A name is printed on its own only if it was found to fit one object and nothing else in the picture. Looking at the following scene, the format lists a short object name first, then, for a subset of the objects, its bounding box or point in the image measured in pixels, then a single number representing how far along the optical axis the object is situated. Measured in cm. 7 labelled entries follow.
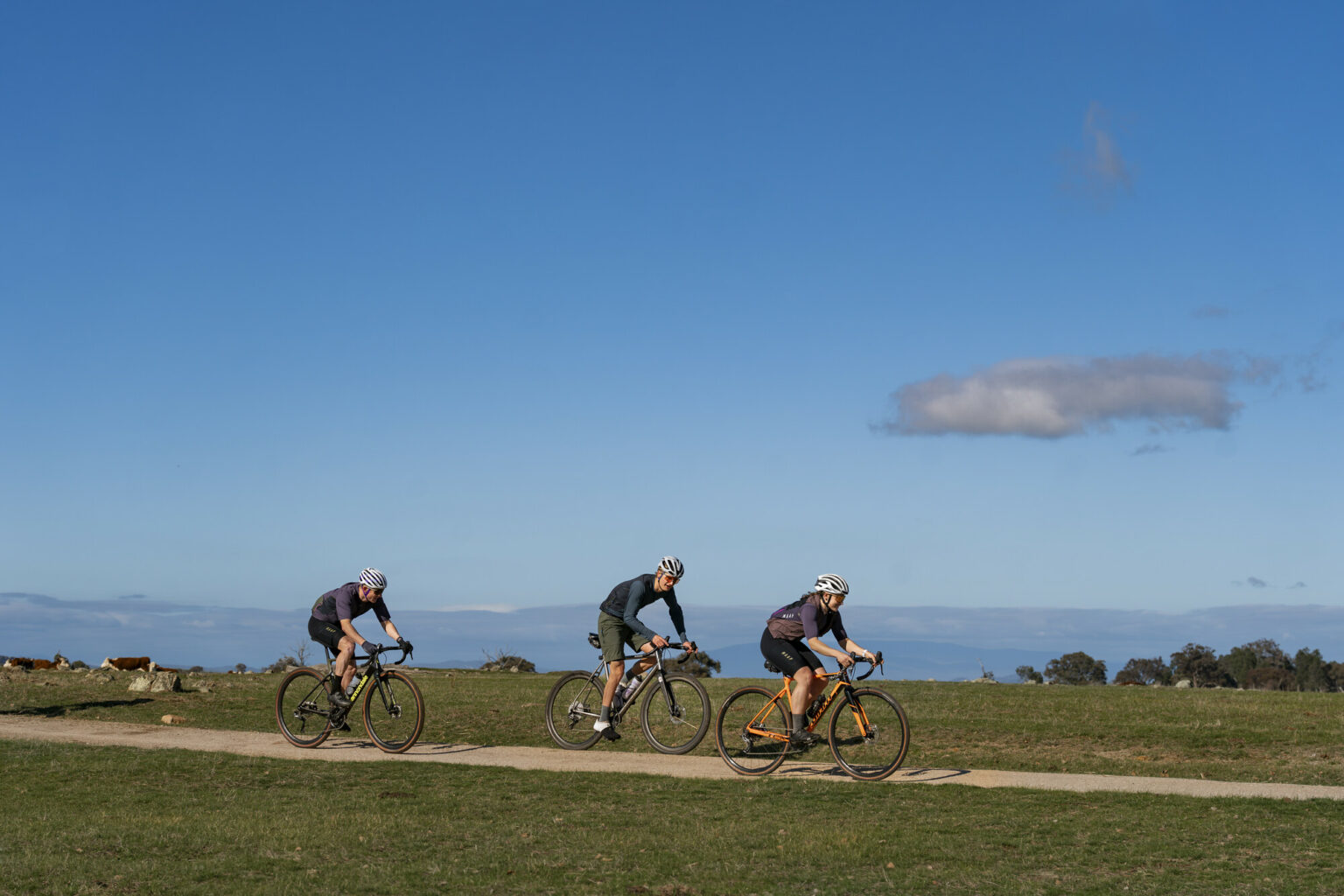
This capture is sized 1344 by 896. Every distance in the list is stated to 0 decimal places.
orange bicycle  1323
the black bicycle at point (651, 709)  1505
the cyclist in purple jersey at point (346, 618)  1572
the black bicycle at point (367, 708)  1538
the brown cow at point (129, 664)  3089
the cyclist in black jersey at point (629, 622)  1509
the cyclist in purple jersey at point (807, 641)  1332
